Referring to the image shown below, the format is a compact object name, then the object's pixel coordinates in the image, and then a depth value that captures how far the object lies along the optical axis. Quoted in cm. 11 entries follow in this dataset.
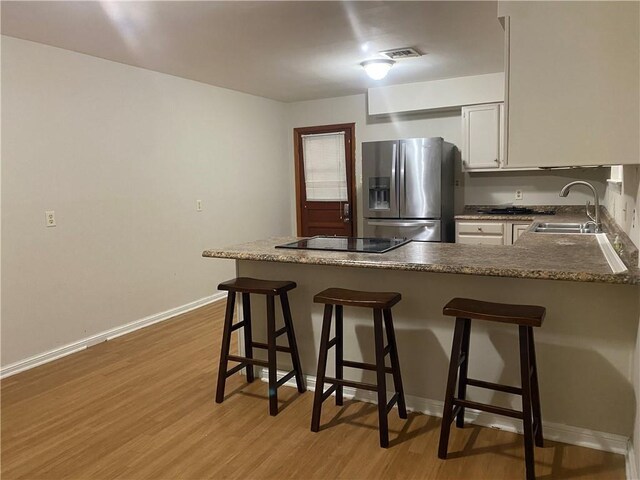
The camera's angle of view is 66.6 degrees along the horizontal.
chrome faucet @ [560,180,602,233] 353
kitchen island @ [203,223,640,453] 220
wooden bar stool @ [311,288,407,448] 233
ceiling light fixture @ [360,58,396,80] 413
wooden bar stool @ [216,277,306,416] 271
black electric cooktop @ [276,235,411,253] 279
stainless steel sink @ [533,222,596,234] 376
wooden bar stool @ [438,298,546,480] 201
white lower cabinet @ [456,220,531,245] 475
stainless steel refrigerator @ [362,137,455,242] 498
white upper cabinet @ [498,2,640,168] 190
